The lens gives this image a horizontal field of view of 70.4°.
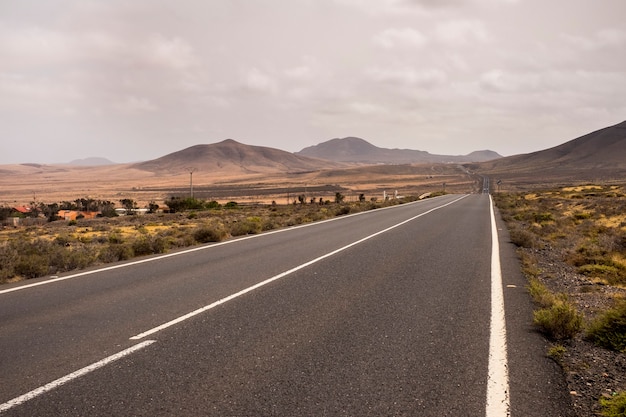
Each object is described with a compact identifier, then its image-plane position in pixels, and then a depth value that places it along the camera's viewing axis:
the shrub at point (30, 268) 9.45
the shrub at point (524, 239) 13.86
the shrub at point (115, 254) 11.35
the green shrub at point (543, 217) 23.11
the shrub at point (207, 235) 15.31
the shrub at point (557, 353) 4.69
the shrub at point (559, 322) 5.47
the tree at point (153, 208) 59.91
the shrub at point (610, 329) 5.23
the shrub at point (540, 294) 6.68
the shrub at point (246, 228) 17.48
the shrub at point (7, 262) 9.05
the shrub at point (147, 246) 12.50
